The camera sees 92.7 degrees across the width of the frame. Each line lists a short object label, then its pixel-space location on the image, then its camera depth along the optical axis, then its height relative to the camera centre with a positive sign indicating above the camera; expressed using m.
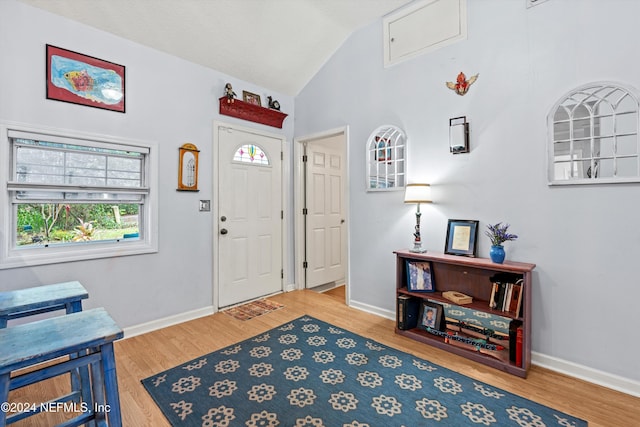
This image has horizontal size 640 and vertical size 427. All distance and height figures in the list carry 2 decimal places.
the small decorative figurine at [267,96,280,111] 3.72 +1.34
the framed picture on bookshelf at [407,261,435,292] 2.66 -0.56
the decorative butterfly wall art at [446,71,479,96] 2.51 +1.08
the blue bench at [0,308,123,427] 1.03 -0.49
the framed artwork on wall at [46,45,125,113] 2.33 +1.07
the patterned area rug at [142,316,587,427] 1.66 -1.10
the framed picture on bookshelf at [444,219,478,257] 2.46 -0.20
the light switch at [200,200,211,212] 3.16 +0.08
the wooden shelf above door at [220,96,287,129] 3.31 +1.16
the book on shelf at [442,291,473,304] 2.38 -0.67
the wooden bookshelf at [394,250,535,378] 2.06 -0.62
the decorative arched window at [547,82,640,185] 1.90 +0.51
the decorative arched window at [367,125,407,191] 3.01 +0.55
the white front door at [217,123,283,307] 3.35 -0.03
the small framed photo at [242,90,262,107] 3.49 +1.33
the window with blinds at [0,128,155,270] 2.26 +0.13
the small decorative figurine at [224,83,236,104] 3.21 +1.26
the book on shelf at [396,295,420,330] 2.67 -0.87
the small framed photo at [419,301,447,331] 2.57 -0.89
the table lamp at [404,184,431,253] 2.64 +0.15
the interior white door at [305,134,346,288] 4.09 +0.03
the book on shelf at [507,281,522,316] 2.13 -0.59
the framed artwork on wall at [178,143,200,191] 2.99 +0.45
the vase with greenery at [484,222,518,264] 2.21 -0.20
